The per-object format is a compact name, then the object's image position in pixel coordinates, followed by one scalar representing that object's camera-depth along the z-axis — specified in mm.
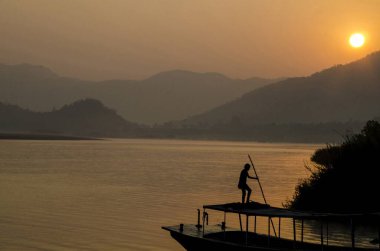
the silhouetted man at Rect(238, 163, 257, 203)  27388
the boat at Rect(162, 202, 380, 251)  23094
